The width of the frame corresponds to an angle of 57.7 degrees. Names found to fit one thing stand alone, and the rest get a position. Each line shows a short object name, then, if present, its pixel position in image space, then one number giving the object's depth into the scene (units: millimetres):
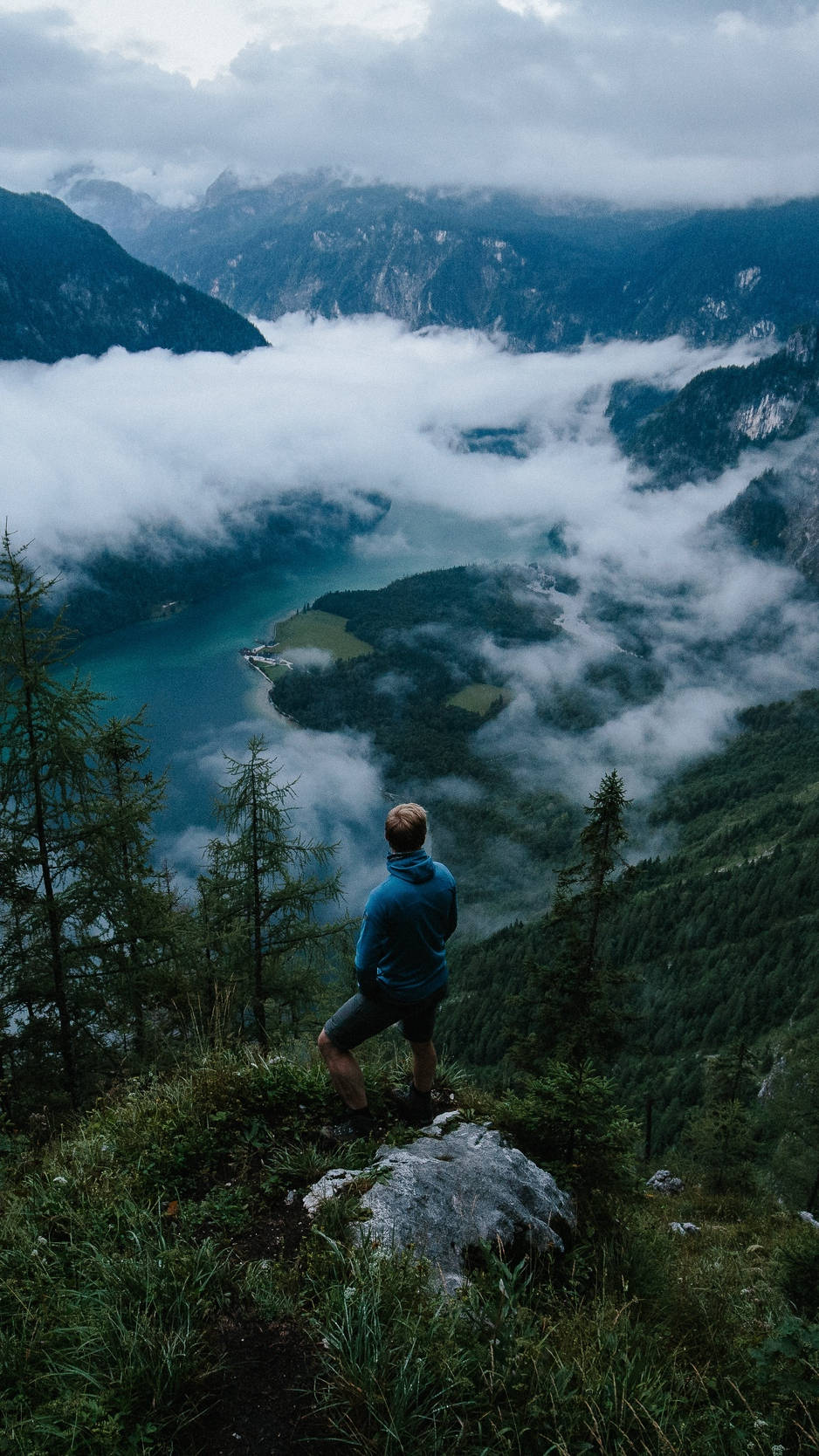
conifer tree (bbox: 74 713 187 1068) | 10578
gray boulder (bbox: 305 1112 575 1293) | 4770
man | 5188
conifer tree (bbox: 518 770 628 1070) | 15438
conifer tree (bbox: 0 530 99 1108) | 9500
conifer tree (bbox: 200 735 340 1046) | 13688
